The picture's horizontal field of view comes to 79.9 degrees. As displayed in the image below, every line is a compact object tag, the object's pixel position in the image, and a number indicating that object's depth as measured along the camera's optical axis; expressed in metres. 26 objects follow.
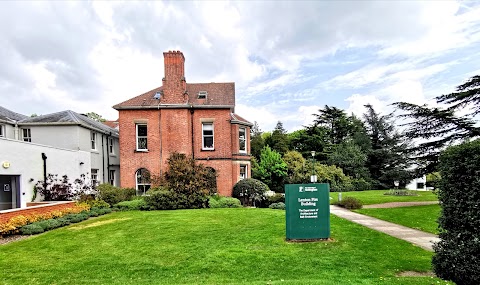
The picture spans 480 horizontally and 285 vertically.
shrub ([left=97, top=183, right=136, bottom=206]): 18.53
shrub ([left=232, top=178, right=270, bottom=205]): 21.52
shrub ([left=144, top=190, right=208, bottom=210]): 17.70
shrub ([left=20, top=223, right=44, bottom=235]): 11.30
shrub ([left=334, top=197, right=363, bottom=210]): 18.12
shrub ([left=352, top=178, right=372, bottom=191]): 37.97
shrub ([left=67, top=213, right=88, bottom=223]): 13.69
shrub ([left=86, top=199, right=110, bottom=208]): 17.03
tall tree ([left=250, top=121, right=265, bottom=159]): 43.50
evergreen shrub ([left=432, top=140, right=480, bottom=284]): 4.98
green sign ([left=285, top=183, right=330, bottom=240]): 9.16
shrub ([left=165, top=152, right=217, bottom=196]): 18.22
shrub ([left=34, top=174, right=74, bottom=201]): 15.96
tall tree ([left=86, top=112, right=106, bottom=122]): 56.24
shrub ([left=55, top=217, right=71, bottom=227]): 12.84
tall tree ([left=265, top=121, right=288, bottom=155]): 44.06
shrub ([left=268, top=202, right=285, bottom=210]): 18.67
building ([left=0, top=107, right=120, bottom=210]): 14.29
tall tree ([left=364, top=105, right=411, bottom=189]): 42.78
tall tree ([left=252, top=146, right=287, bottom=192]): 34.41
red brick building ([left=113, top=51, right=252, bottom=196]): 22.38
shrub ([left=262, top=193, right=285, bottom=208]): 21.05
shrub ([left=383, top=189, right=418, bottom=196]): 27.15
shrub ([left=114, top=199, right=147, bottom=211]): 17.60
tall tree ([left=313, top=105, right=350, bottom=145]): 50.88
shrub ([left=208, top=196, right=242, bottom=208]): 18.31
